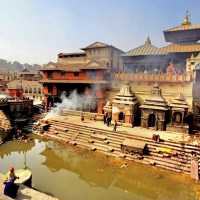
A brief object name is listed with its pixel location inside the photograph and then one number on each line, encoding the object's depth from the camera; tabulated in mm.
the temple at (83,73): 27609
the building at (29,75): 58244
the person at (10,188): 10102
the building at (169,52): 26312
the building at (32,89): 45294
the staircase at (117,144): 16500
